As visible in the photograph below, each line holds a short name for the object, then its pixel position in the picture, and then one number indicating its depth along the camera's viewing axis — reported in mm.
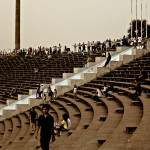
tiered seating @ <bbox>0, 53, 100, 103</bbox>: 37950
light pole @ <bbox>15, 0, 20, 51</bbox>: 68688
